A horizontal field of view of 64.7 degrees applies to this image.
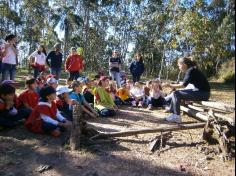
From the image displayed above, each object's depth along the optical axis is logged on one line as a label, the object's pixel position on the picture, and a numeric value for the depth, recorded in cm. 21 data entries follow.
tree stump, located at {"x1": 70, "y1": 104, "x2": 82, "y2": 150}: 296
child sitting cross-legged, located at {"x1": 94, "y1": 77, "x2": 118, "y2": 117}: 436
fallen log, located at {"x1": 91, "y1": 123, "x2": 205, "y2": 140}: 318
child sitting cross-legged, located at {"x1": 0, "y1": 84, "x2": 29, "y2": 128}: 336
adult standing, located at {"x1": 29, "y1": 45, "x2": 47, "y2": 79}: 607
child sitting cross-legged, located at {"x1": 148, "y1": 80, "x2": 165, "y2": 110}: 512
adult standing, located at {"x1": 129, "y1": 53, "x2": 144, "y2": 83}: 702
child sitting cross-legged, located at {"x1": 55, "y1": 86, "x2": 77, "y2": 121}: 386
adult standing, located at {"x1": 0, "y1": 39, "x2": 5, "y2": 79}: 494
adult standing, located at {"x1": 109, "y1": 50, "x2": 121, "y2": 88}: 658
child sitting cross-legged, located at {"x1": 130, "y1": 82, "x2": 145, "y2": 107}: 533
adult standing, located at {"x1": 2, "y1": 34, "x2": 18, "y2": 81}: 488
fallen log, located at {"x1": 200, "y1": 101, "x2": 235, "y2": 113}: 273
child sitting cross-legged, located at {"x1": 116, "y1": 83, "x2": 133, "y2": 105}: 540
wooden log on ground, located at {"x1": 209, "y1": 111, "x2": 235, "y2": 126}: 292
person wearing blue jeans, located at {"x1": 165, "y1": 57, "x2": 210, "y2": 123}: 370
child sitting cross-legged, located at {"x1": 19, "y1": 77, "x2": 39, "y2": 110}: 379
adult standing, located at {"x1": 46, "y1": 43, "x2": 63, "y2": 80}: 607
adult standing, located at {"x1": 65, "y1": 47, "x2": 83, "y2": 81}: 623
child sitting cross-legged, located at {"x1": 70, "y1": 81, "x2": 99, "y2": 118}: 401
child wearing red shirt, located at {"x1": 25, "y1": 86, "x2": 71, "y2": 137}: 331
